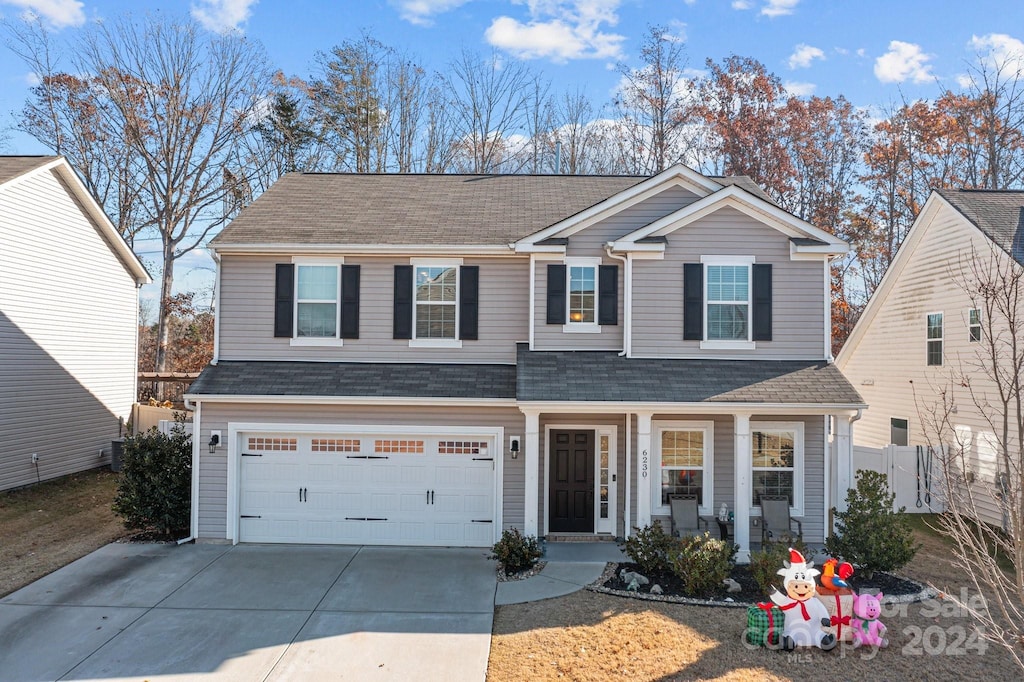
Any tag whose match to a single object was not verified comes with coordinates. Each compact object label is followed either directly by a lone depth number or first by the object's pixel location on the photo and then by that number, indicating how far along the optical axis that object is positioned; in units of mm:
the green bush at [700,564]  8961
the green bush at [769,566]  8875
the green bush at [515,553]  9875
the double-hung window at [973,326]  13812
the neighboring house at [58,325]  15016
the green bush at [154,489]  11625
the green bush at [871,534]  9375
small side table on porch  11062
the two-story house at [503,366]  11461
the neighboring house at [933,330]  13523
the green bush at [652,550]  9609
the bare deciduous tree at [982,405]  8570
